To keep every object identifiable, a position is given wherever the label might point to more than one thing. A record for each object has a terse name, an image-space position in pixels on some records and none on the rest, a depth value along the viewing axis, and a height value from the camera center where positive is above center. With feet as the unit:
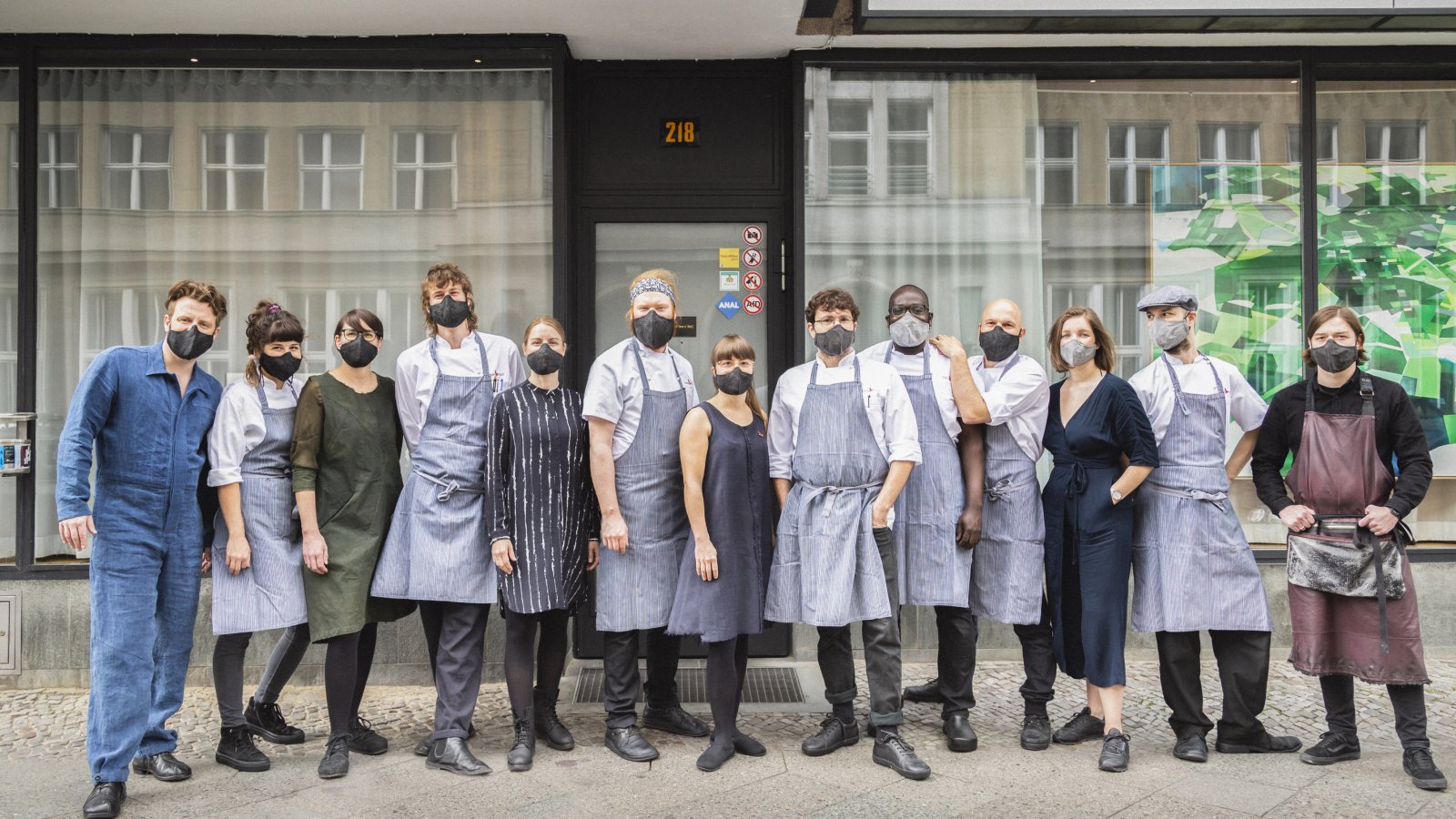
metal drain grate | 18.19 -4.65
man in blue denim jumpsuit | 13.23 -1.27
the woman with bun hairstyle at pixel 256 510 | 14.34 -1.20
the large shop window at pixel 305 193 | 20.20 +4.28
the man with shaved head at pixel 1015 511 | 15.40 -1.35
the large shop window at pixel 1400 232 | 21.47 +3.66
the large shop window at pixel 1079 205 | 21.03 +4.17
